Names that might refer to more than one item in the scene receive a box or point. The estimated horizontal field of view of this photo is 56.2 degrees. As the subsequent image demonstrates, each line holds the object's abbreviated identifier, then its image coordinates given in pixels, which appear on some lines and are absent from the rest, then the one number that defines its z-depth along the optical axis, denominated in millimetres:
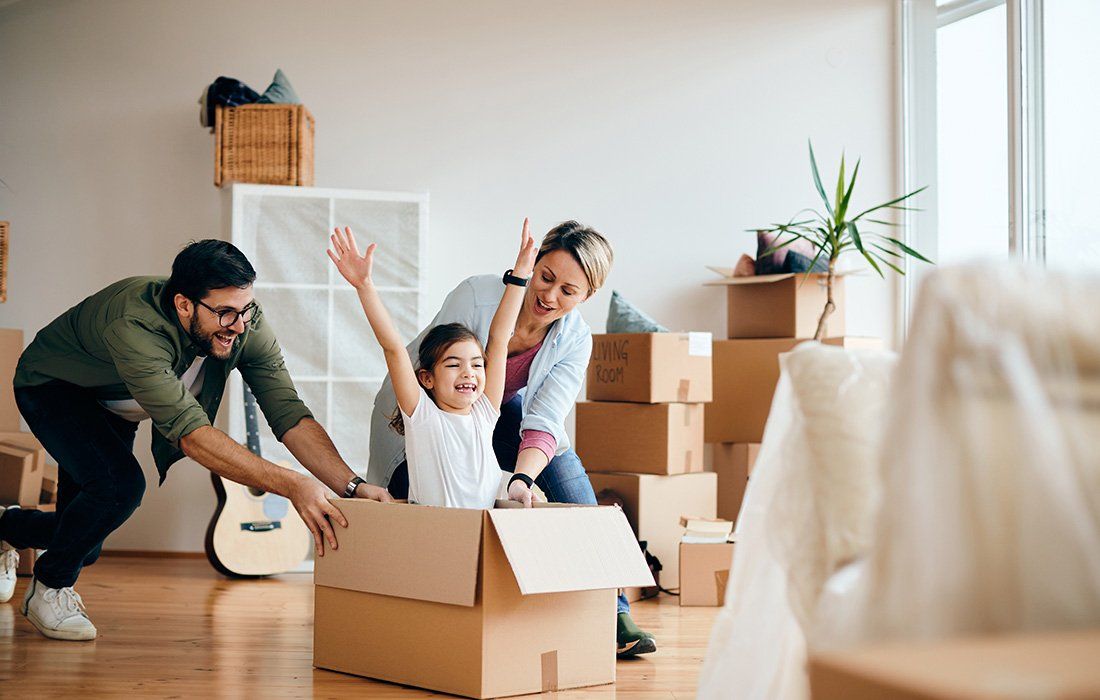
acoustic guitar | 3637
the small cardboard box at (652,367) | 3533
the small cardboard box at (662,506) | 3482
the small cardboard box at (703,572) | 3248
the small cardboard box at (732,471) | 3848
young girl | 2193
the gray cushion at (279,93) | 3777
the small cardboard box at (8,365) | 3549
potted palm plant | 3621
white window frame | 3633
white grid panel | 3758
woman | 2479
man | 2277
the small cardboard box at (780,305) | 3855
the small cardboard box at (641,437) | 3525
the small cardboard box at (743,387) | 3900
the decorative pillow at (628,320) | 3652
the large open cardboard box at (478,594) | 1920
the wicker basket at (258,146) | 3754
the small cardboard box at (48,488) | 3555
